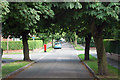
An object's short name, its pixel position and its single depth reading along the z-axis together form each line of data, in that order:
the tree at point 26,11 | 10.80
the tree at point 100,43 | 12.23
